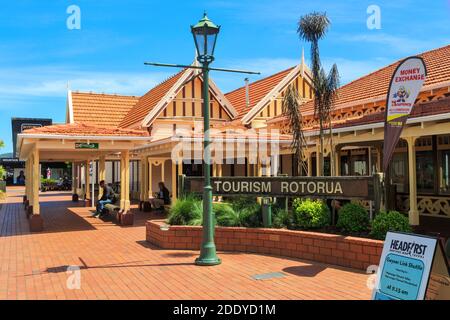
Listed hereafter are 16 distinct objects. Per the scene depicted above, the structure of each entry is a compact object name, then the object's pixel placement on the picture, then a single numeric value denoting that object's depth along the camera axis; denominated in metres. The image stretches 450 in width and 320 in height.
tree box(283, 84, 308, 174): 12.55
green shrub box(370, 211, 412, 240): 7.29
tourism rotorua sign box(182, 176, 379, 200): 8.15
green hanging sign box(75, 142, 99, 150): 13.23
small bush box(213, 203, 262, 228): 9.53
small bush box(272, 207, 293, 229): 9.20
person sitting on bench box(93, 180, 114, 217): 16.03
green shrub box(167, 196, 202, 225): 9.95
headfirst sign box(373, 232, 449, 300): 4.25
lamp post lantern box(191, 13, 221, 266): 7.90
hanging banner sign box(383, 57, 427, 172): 7.61
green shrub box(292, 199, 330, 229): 8.73
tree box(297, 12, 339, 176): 11.49
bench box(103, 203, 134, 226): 13.92
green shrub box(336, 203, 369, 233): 8.10
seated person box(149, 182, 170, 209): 17.34
